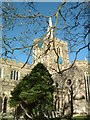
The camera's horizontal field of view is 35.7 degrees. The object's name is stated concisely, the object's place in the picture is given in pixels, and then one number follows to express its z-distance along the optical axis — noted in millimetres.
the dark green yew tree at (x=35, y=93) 11519
